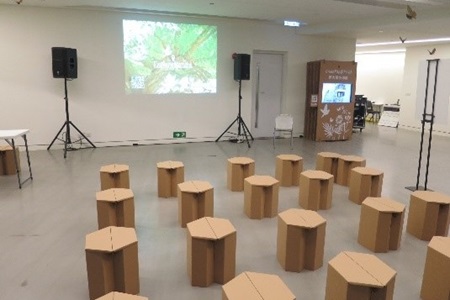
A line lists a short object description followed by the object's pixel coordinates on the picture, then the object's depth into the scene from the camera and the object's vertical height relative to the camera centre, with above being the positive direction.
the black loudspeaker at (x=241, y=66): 7.89 +0.69
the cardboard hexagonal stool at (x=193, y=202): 3.55 -1.06
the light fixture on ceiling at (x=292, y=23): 8.11 +1.73
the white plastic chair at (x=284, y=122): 7.83 -0.53
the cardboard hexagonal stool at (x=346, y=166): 4.99 -0.94
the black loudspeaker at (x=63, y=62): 6.52 +0.60
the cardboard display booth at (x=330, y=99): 8.75 -0.02
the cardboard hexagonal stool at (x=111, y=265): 2.32 -1.12
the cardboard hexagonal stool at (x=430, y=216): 3.33 -1.09
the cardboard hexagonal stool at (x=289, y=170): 4.98 -1.00
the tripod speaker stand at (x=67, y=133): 6.85 -0.76
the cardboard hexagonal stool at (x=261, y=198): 3.80 -1.08
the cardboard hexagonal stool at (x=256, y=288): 1.93 -1.07
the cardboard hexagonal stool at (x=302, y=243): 2.77 -1.13
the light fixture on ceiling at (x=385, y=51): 12.48 +1.75
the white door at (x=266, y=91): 8.74 +0.16
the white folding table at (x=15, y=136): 4.51 -0.54
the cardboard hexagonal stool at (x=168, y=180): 4.42 -1.04
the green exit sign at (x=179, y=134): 8.10 -0.86
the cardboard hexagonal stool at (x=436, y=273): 2.32 -1.15
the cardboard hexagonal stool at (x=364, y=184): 4.30 -1.04
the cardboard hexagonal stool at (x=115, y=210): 3.32 -1.08
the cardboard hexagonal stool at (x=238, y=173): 4.73 -1.01
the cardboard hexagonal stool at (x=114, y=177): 4.30 -0.99
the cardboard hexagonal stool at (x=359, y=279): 2.07 -1.06
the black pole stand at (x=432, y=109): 4.50 -0.12
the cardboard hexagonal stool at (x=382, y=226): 3.11 -1.12
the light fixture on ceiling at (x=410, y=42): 9.53 +1.65
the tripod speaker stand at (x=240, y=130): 8.32 -0.78
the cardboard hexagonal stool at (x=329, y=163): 5.22 -0.95
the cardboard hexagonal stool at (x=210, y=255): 2.53 -1.13
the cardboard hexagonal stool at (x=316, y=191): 4.09 -1.07
